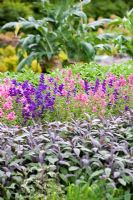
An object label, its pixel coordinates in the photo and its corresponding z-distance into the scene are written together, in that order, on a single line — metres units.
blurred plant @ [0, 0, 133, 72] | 8.35
